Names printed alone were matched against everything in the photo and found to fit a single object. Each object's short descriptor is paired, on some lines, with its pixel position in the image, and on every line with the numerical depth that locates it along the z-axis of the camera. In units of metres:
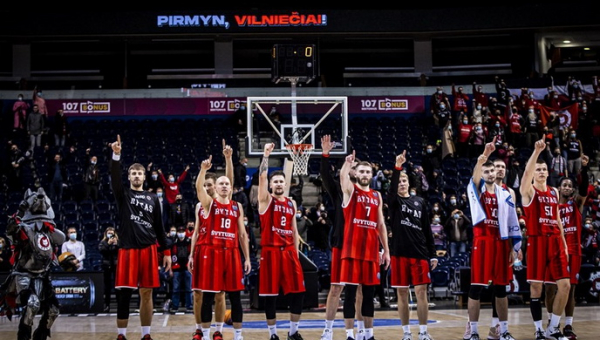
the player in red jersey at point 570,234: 11.66
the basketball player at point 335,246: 10.76
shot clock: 19.25
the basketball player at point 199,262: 10.77
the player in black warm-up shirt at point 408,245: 10.90
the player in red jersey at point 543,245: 11.05
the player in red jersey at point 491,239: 10.88
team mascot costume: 10.51
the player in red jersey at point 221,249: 10.61
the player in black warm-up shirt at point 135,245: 10.83
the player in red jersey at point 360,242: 10.40
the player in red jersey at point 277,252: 10.89
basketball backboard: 18.08
